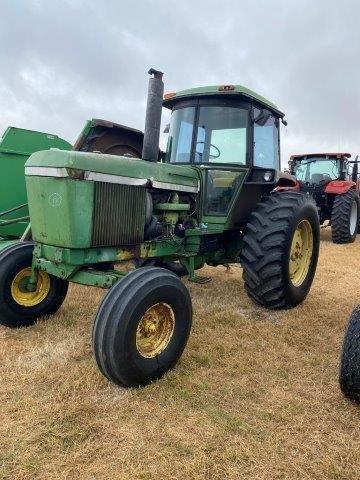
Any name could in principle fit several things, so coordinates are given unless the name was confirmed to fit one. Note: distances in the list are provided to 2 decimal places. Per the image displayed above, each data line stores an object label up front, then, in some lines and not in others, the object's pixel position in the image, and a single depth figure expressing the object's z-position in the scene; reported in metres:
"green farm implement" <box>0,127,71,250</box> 6.23
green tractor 2.84
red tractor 9.72
